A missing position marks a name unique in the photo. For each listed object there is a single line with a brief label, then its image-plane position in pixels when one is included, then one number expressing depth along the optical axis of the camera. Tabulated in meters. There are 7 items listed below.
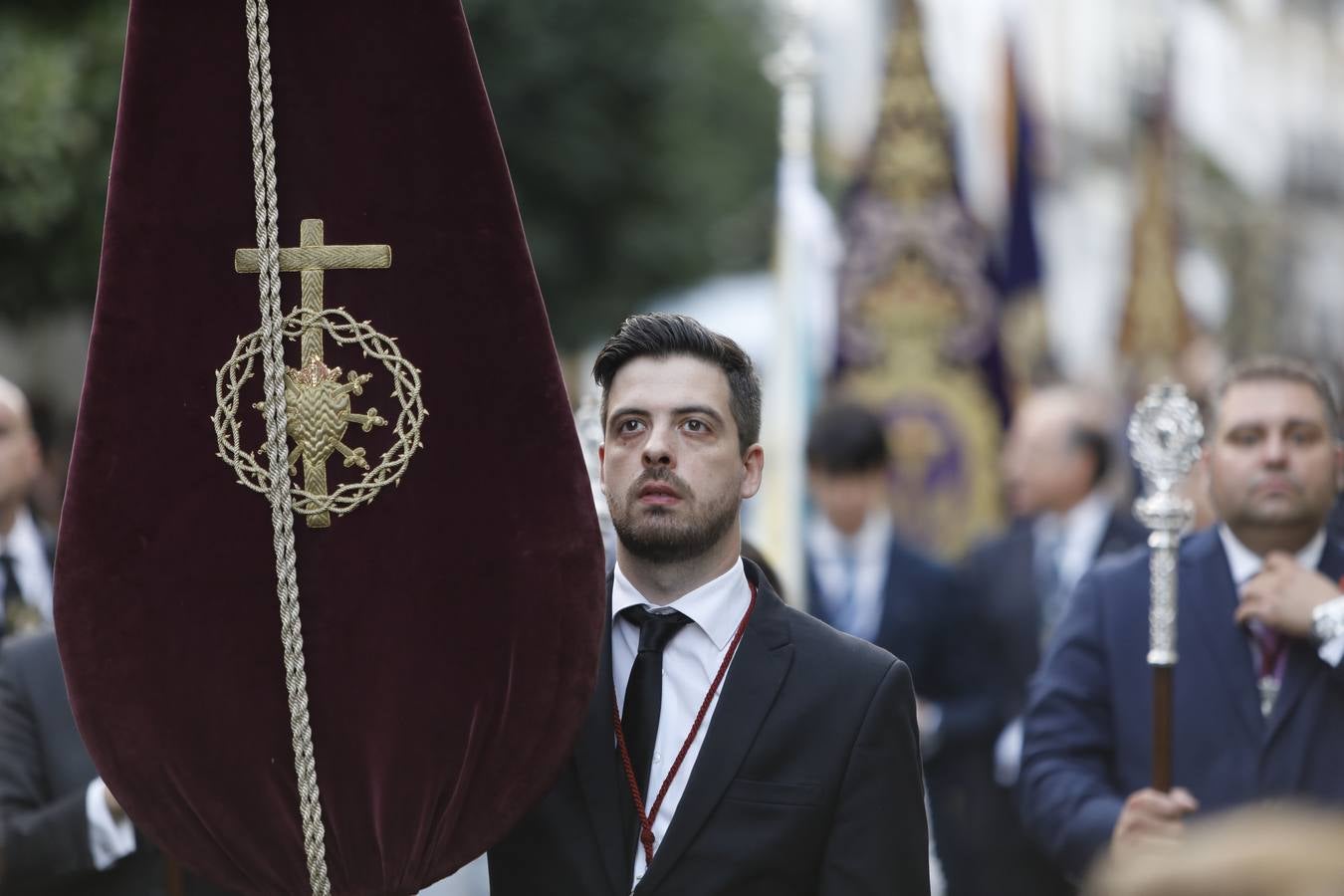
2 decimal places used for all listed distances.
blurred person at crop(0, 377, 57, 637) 12.12
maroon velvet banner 6.06
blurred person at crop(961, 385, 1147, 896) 13.89
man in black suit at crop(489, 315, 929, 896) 6.36
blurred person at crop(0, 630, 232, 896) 8.96
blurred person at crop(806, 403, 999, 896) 13.83
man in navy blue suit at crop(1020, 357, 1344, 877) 9.02
